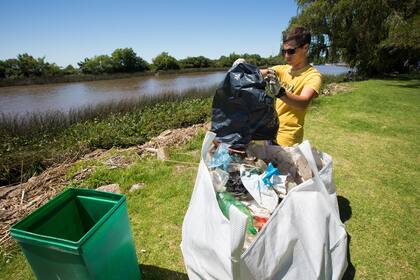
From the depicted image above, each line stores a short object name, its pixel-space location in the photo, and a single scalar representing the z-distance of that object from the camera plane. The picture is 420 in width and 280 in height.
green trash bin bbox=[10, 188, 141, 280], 1.14
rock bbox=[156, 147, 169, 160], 4.13
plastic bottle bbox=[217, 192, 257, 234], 1.42
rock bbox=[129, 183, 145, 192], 3.26
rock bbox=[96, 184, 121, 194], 3.23
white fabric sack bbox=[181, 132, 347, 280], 1.18
